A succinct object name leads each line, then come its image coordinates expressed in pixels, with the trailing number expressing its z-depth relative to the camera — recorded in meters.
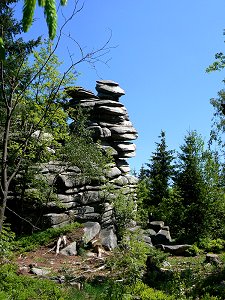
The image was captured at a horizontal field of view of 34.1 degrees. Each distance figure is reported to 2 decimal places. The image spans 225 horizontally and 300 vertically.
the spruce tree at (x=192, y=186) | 24.31
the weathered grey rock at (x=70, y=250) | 17.27
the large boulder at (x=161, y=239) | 22.30
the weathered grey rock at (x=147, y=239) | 20.75
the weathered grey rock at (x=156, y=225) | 24.62
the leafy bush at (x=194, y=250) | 19.92
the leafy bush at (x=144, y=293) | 7.97
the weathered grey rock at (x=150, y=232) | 22.14
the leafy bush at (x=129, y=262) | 10.50
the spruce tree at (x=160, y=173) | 30.75
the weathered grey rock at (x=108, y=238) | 18.66
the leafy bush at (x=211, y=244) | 21.02
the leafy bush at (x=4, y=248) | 12.45
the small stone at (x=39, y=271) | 13.45
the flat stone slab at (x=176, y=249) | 20.03
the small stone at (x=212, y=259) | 15.12
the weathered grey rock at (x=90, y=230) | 18.70
